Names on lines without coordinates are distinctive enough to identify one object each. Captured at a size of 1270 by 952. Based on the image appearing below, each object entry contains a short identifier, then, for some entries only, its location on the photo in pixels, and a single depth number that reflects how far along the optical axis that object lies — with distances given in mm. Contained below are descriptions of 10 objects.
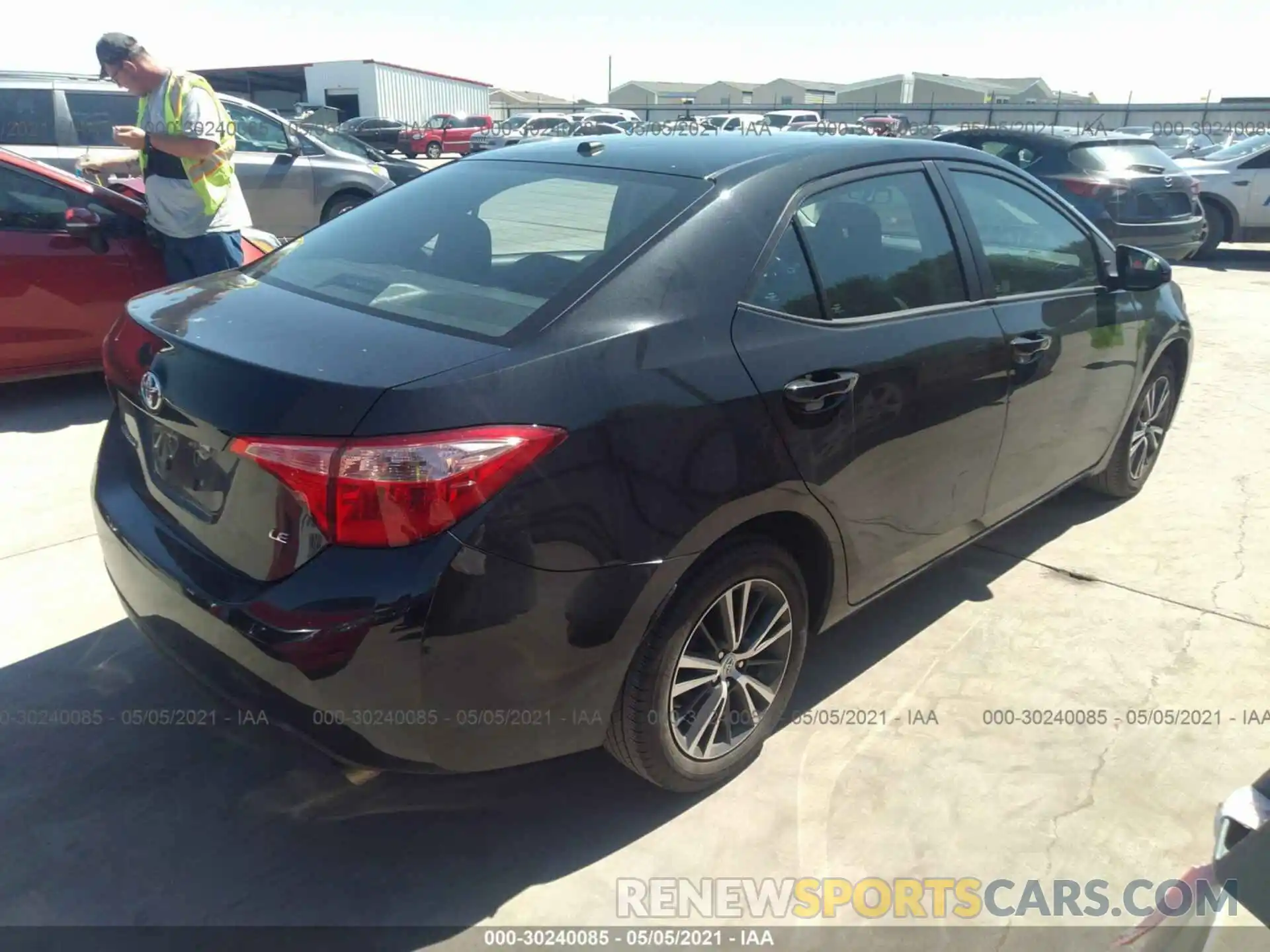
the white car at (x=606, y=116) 36375
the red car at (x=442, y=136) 36125
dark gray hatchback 10102
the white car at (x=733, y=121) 28973
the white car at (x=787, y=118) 35312
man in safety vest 4648
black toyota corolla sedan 1962
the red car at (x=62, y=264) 5215
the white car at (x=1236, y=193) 12617
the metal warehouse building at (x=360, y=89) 51812
